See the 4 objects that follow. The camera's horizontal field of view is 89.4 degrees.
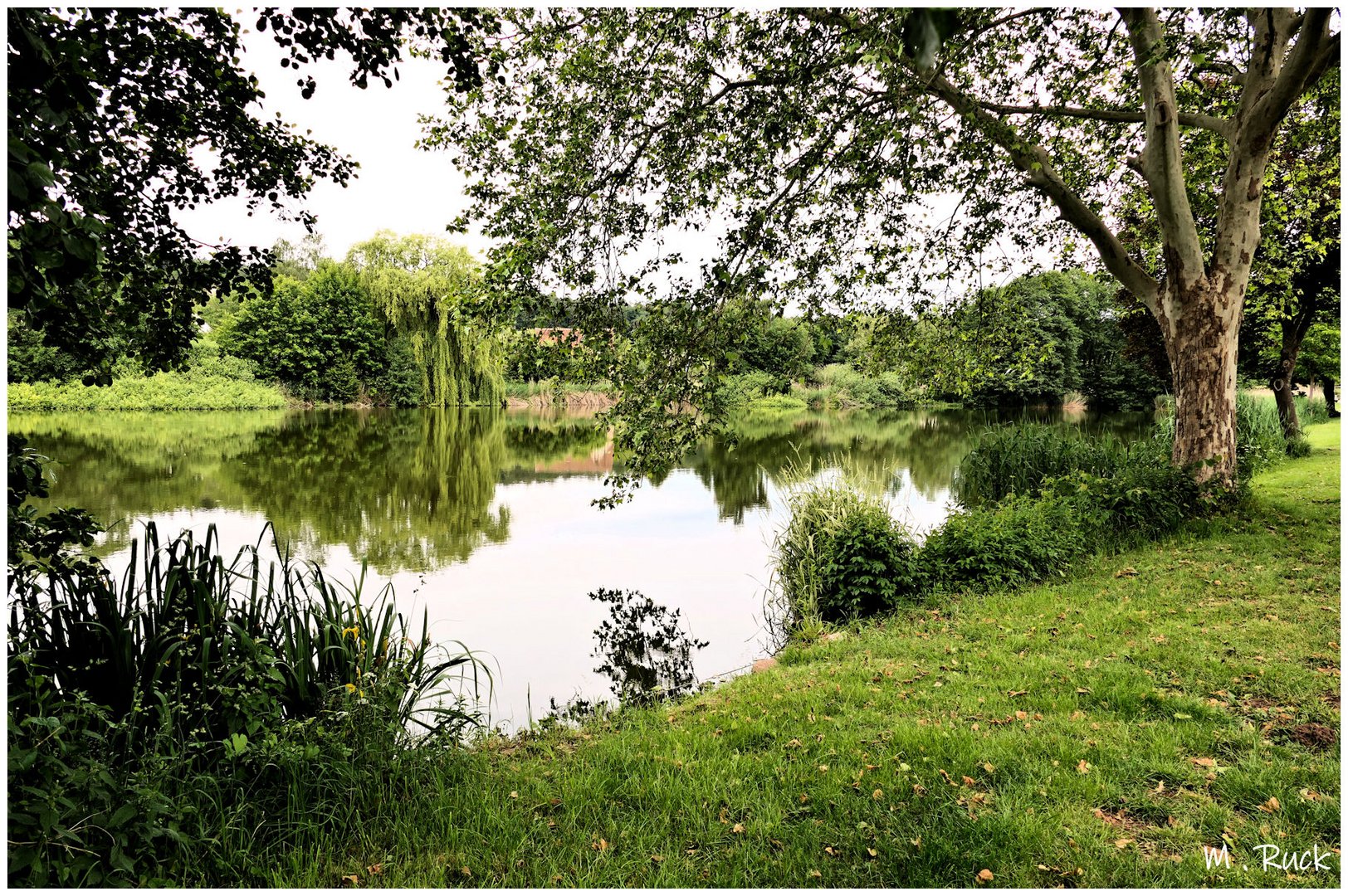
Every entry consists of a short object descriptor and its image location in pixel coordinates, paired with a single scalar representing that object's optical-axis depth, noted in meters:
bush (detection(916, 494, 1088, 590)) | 6.38
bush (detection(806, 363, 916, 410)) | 39.00
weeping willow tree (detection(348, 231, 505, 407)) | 27.02
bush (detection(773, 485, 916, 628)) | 6.41
